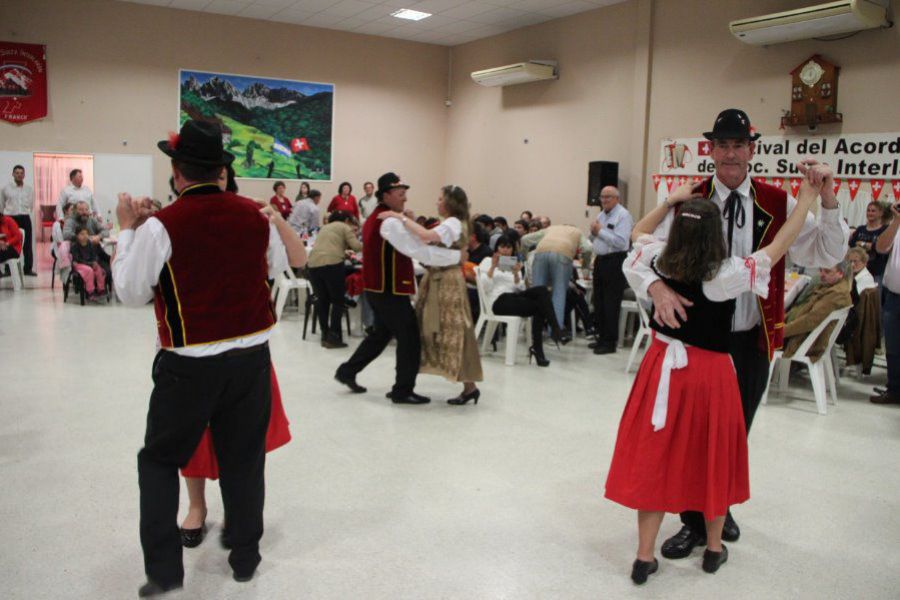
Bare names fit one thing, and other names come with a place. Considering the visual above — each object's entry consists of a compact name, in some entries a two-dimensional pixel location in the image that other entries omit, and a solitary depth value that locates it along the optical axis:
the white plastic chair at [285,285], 7.92
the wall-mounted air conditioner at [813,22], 7.12
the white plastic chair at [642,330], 5.99
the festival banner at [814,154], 7.52
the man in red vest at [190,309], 2.21
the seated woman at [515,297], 6.32
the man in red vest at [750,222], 2.70
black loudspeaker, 10.10
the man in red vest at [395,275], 4.61
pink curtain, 13.66
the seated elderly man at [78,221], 8.89
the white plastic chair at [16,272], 9.25
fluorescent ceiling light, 11.30
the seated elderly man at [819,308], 5.26
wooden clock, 7.80
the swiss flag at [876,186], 7.61
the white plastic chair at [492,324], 6.34
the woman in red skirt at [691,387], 2.44
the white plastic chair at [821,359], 5.21
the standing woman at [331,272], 6.82
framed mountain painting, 12.15
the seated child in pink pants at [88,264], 8.60
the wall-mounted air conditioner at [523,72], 11.22
